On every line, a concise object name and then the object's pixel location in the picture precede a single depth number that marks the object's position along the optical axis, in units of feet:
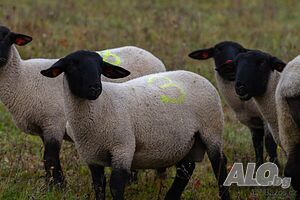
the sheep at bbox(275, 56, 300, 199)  34.35
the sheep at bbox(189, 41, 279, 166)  50.31
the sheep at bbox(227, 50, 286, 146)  39.34
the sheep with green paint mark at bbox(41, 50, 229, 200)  36.63
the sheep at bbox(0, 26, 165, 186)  44.86
